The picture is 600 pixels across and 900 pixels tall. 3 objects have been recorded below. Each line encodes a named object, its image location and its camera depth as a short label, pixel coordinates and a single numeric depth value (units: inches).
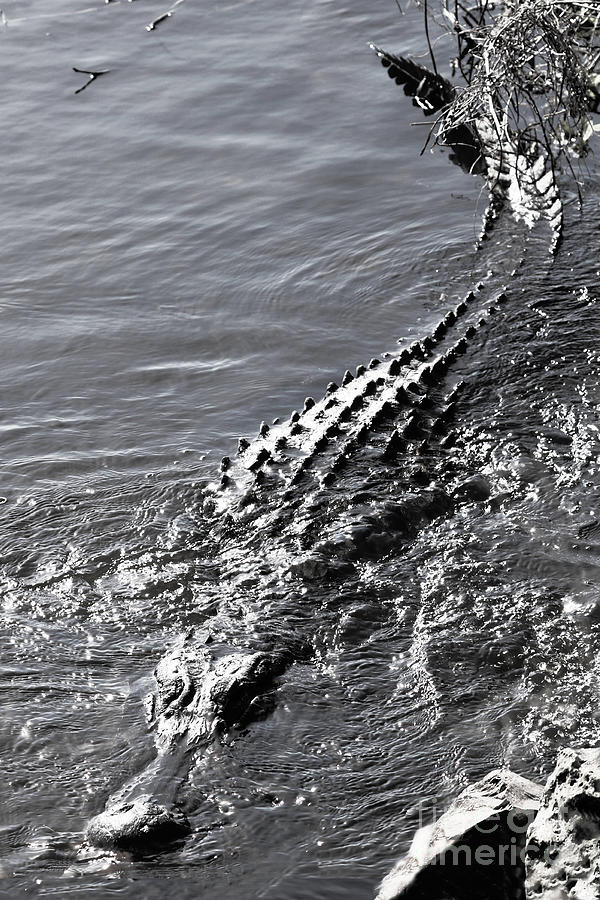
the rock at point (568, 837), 245.3
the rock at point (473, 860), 261.7
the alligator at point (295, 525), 332.2
